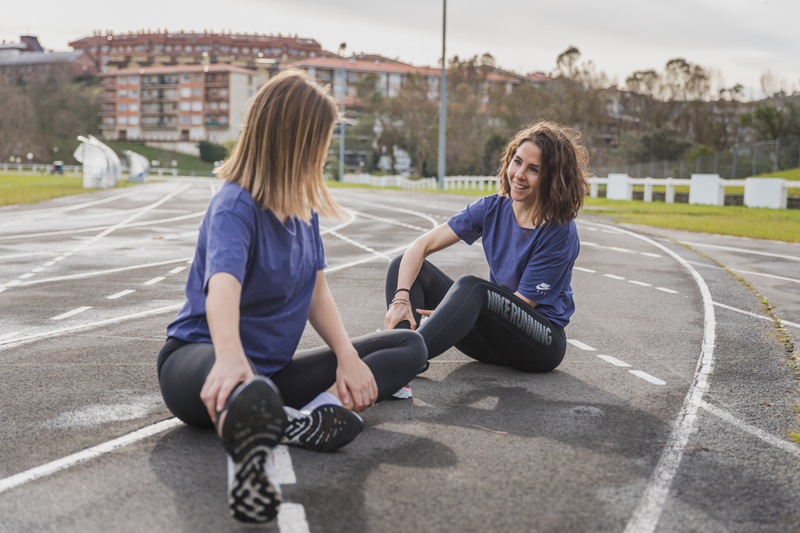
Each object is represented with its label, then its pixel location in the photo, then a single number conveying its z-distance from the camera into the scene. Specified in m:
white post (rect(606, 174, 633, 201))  33.47
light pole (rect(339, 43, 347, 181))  69.50
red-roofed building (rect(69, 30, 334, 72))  153.00
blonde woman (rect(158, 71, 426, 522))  2.59
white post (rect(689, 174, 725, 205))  28.31
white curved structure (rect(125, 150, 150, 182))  57.27
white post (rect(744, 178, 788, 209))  25.64
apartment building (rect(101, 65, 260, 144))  137.12
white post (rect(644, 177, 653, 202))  31.58
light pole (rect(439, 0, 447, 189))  47.56
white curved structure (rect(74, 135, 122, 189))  42.34
